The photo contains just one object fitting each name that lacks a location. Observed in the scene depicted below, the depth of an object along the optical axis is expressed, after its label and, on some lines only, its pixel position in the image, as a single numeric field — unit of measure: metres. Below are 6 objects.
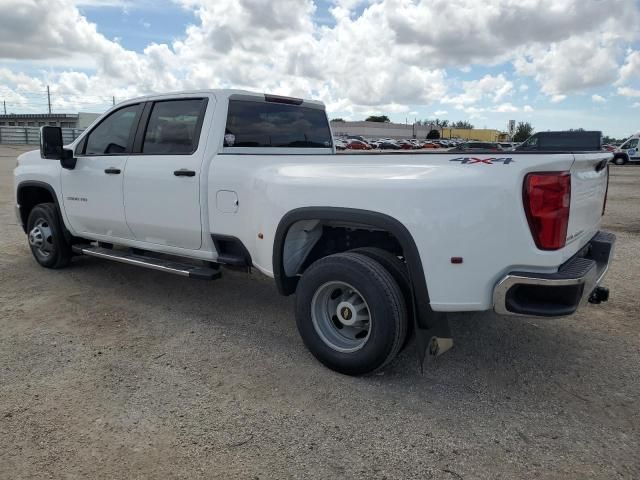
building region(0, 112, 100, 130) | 56.38
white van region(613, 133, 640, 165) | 29.89
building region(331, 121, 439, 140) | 97.38
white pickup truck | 2.89
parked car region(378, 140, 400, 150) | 53.95
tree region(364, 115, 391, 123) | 126.12
